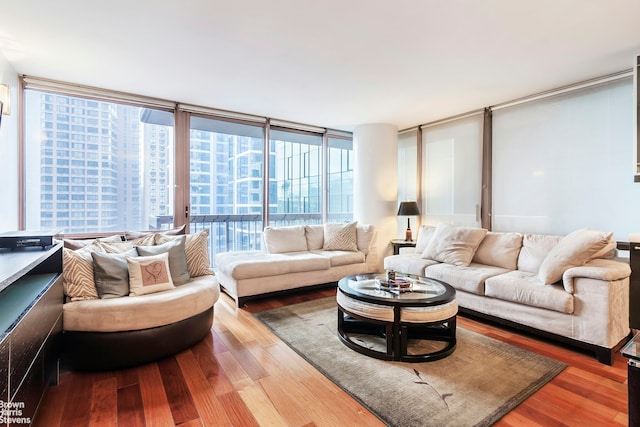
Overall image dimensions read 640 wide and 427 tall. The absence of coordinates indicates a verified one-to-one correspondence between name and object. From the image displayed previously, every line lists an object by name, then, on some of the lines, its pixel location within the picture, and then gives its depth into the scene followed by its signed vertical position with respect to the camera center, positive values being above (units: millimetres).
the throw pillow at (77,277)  2184 -482
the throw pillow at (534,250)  3168 -423
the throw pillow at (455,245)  3533 -416
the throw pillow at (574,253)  2508 -354
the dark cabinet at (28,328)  1156 -534
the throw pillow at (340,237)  4562 -406
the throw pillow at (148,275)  2387 -517
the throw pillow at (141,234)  3103 -243
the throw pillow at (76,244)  2619 -288
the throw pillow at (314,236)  4652 -398
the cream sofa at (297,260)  3488 -625
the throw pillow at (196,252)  2935 -410
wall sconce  2289 +861
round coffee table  2246 -788
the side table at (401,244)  4758 -530
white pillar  5141 +545
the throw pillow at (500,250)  3412 -456
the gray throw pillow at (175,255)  2695 -405
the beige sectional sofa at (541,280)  2283 -636
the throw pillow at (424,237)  4180 -374
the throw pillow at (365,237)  4594 -403
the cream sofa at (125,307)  2039 -687
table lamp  4837 +21
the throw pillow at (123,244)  2617 -303
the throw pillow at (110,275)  2311 -500
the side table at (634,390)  1022 -606
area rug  1682 -1102
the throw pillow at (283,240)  4320 -420
